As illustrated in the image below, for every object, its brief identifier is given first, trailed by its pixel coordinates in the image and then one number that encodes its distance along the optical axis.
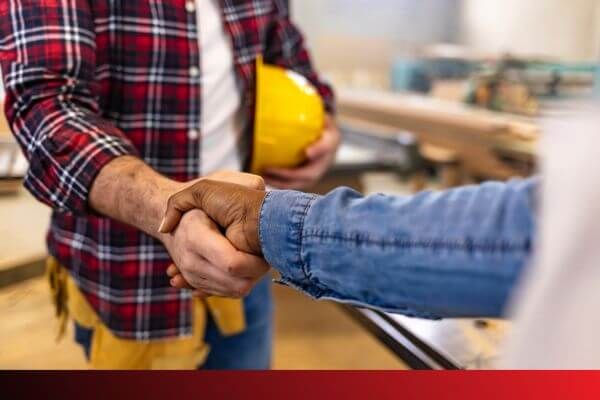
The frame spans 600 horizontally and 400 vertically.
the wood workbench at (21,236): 0.86
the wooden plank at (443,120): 1.79
